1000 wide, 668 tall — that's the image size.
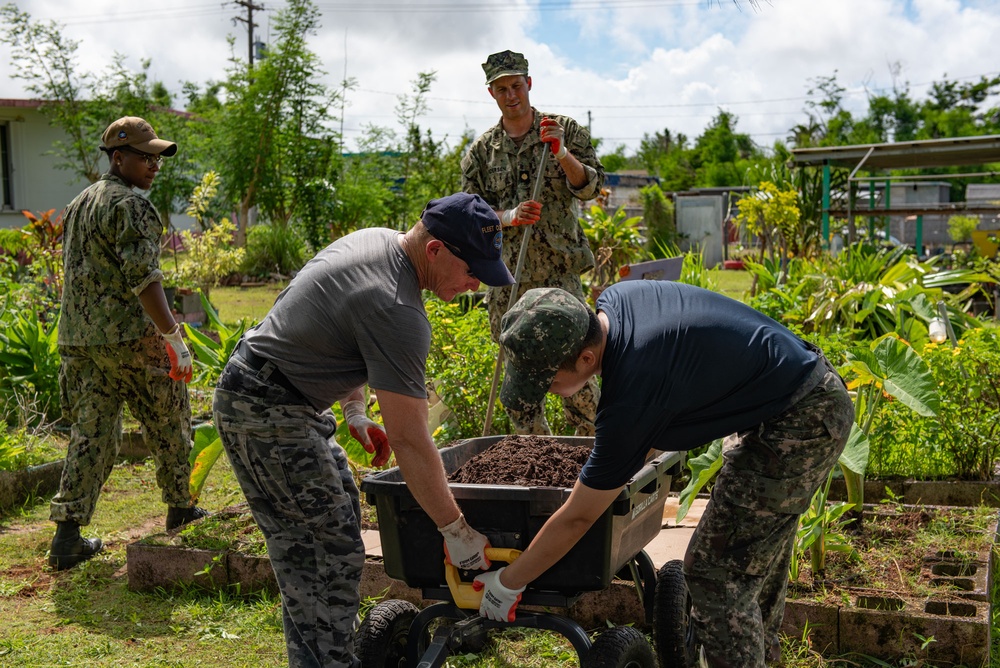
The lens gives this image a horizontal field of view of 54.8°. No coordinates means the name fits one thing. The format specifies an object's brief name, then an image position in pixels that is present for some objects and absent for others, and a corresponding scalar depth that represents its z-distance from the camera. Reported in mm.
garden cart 2672
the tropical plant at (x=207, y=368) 4754
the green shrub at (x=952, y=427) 4645
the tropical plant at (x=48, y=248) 9227
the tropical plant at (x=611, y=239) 11328
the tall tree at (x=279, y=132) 17297
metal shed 12531
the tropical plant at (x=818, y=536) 3592
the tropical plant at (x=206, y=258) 12109
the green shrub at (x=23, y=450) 5449
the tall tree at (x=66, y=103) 17422
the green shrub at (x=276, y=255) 17500
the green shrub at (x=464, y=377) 5488
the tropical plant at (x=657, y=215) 24078
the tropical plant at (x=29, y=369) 6684
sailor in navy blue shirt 2383
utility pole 39344
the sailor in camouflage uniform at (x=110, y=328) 4430
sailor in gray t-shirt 2586
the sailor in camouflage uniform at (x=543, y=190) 4953
